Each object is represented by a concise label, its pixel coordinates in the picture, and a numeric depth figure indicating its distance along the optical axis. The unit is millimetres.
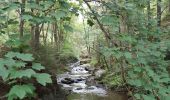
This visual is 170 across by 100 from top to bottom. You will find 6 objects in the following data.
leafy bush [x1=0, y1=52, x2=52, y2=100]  1620
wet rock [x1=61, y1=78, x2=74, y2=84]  14570
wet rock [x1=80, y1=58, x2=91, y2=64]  28312
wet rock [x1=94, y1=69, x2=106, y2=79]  16263
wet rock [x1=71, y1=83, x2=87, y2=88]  14009
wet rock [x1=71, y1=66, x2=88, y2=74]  20392
